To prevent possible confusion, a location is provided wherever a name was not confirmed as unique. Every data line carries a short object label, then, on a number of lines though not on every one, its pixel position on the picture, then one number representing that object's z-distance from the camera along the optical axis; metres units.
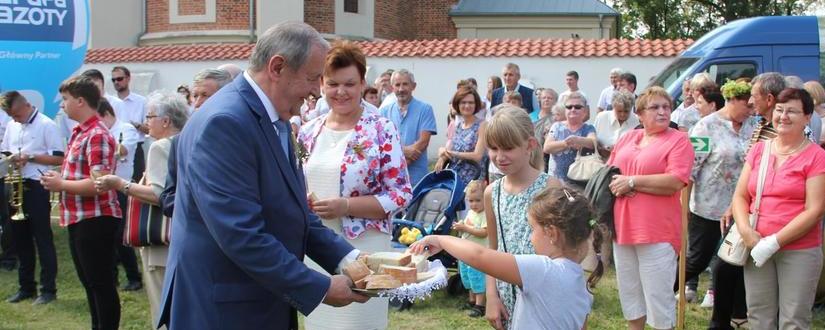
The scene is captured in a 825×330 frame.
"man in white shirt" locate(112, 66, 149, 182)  10.23
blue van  10.85
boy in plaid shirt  5.49
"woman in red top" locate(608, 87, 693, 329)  5.25
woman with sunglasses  7.89
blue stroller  7.21
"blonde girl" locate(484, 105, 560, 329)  3.80
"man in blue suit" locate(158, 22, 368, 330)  2.59
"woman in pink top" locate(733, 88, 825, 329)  4.81
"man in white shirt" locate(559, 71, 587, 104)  13.85
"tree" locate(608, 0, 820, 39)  35.44
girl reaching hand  3.17
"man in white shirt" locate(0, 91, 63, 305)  7.49
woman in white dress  4.07
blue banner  9.28
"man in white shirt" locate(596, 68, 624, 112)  13.58
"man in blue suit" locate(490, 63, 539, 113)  11.75
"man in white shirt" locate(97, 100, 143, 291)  7.73
